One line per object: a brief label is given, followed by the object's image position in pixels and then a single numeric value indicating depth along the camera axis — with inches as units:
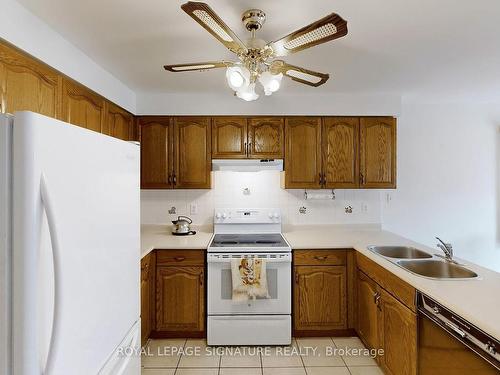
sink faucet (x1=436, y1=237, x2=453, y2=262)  74.5
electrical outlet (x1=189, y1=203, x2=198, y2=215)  123.6
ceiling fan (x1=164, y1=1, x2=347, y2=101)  43.5
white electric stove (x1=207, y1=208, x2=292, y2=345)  94.9
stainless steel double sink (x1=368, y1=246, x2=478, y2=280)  72.1
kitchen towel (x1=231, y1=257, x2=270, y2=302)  92.6
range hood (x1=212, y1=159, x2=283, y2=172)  110.8
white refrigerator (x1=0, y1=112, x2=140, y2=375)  28.3
